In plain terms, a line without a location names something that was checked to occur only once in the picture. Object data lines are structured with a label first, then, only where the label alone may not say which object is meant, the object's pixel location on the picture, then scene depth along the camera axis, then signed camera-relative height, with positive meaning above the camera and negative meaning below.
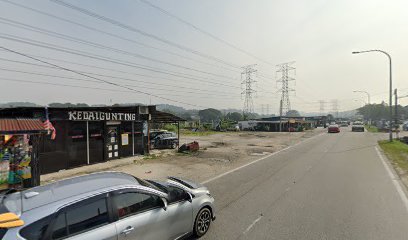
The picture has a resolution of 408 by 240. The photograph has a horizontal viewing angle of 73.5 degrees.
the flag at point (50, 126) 12.68 -0.31
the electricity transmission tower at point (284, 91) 88.12 +9.03
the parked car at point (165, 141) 22.97 -1.86
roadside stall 9.56 -1.25
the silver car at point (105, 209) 3.63 -1.41
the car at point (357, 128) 53.99 -1.83
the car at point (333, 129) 50.53 -1.88
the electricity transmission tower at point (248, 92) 83.82 +8.50
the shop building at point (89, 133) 13.27 -0.82
